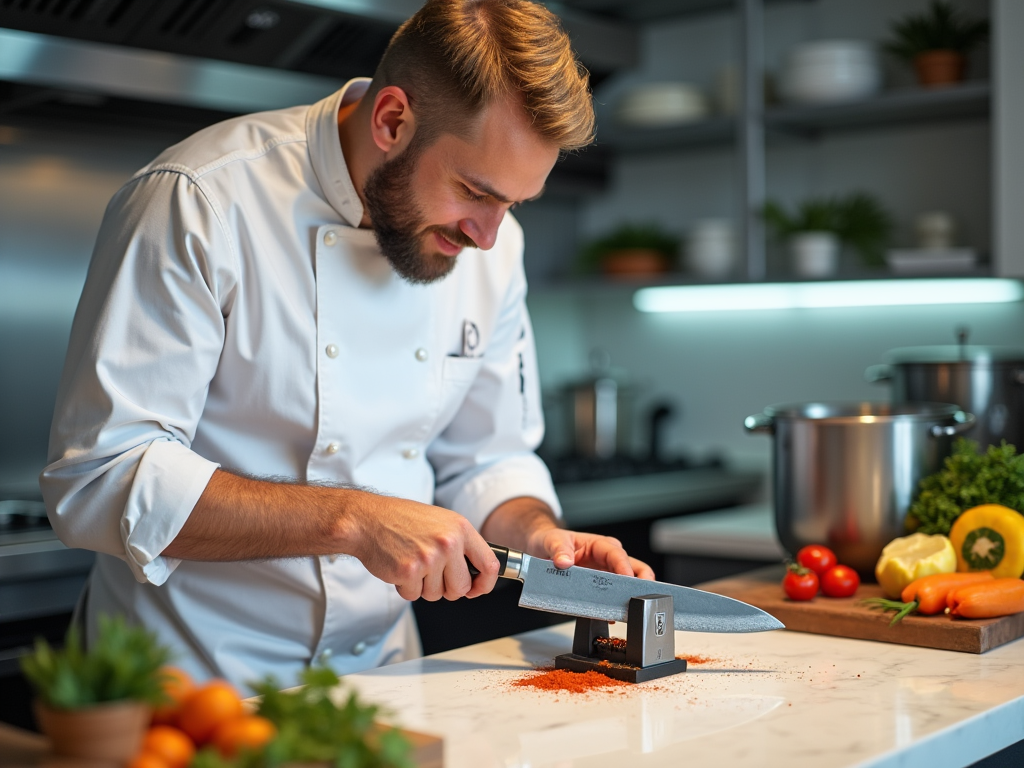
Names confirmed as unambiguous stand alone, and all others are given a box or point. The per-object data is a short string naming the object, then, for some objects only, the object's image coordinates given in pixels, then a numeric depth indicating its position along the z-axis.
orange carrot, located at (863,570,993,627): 1.48
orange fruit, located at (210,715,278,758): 0.72
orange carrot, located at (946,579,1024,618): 1.44
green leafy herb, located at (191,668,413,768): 0.71
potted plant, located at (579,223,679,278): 3.42
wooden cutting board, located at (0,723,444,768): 0.74
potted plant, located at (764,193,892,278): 3.05
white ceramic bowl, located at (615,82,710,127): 3.34
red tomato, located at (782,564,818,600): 1.57
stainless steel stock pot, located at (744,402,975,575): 1.69
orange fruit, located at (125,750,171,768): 0.71
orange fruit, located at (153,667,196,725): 0.77
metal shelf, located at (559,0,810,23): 3.50
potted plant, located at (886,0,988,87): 2.90
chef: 1.31
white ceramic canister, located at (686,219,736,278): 3.22
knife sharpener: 1.29
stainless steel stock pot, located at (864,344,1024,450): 2.13
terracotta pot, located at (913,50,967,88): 2.90
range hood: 2.22
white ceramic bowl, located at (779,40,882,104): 3.02
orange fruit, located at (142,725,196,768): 0.73
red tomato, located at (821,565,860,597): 1.59
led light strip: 2.97
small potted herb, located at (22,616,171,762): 0.71
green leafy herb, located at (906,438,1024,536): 1.65
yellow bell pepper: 1.57
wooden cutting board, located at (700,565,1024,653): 1.42
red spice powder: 1.25
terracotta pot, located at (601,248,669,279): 3.41
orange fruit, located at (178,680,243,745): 0.76
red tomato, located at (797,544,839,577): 1.63
